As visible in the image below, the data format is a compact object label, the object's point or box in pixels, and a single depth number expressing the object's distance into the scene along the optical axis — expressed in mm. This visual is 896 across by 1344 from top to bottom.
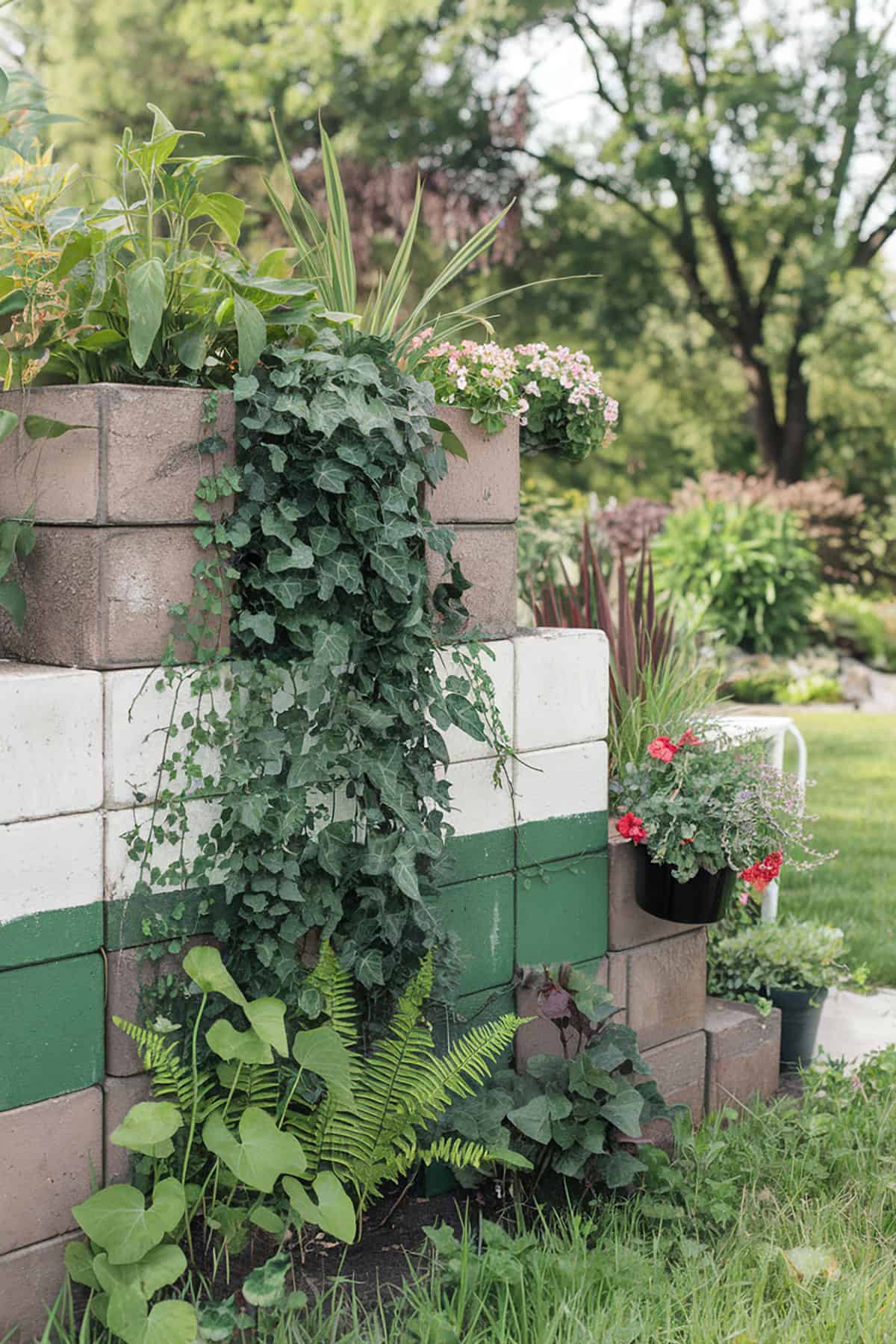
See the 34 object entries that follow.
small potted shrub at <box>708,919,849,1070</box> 3402
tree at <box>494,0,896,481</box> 14805
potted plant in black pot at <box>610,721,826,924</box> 2760
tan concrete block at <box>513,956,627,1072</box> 2654
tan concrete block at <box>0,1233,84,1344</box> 1937
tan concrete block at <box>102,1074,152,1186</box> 2055
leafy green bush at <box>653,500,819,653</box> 10570
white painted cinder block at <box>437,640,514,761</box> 2504
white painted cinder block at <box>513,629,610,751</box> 2660
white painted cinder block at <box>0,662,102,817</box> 1914
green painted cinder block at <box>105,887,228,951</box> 2051
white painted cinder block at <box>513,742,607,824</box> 2670
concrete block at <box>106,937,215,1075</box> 2047
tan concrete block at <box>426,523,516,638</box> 2619
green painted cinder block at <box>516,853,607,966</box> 2672
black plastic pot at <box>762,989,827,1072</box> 3391
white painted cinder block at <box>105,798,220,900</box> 2037
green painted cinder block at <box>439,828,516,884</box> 2523
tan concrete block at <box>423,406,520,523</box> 2566
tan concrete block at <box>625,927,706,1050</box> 2900
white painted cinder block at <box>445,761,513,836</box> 2531
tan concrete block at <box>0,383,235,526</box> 2029
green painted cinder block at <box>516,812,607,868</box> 2670
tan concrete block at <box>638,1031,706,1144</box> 2896
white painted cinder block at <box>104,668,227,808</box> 2029
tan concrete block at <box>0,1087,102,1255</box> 1932
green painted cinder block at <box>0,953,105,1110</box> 1927
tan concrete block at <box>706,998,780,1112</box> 3043
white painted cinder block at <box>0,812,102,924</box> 1921
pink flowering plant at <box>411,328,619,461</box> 2613
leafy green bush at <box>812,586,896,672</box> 12461
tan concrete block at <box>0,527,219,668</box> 2045
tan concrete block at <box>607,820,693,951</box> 2859
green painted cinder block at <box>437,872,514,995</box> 2527
